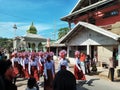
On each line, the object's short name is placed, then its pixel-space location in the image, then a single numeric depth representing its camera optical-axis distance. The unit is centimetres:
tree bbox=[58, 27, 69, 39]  2399
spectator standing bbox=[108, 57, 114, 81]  585
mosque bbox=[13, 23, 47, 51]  1790
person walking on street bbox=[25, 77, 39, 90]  241
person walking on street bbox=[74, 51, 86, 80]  541
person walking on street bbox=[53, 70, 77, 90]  215
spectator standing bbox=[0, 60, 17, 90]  150
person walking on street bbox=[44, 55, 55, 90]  413
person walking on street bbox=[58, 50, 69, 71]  407
